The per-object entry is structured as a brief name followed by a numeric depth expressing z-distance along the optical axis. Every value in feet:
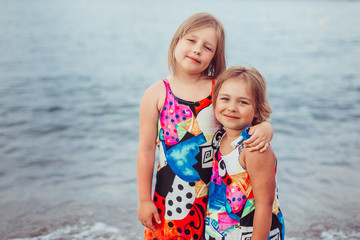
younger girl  6.01
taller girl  6.90
